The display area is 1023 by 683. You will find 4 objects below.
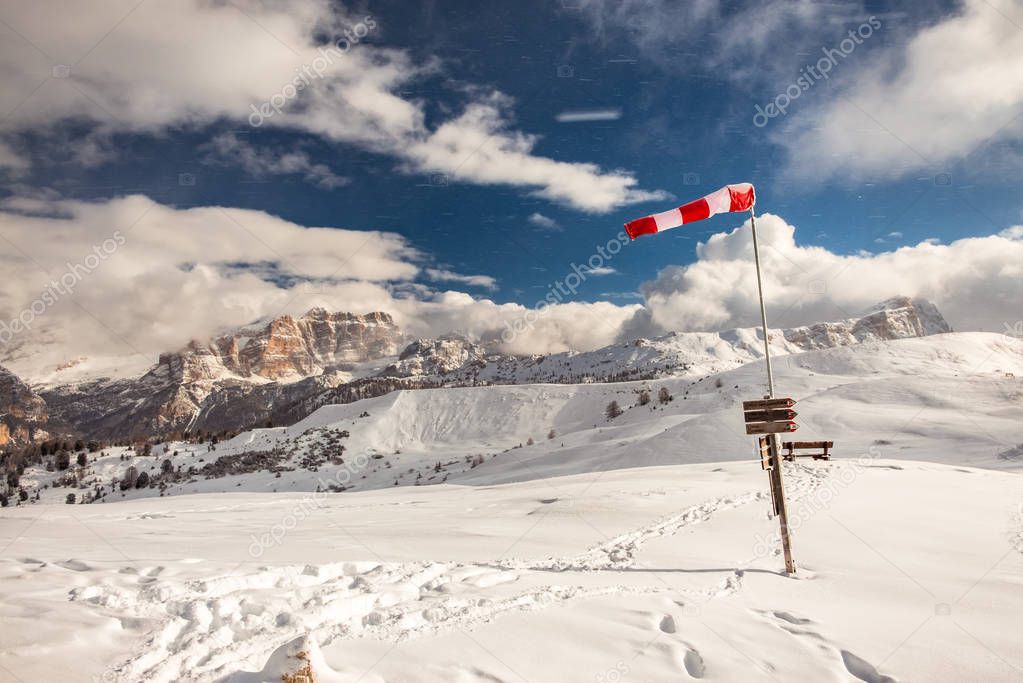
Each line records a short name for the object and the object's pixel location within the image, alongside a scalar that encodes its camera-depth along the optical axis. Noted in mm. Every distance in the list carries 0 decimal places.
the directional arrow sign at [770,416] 9547
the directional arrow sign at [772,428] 9453
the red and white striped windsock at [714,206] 10289
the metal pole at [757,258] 9625
